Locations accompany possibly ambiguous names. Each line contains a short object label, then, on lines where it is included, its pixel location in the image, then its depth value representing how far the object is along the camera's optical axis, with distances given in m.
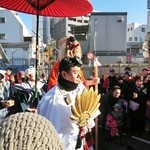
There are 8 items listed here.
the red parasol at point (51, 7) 2.08
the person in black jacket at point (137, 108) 4.87
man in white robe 1.61
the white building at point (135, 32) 45.04
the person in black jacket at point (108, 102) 4.55
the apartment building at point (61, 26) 32.30
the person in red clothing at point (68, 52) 2.03
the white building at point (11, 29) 28.37
